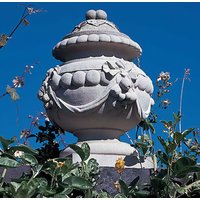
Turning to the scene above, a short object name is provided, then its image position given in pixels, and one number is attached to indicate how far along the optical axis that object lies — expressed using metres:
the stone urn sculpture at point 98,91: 3.49
